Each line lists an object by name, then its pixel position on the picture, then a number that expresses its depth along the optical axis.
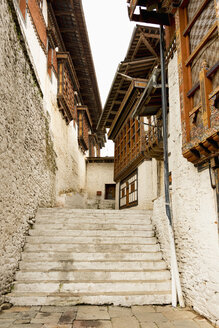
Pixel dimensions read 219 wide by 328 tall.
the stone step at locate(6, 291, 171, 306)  4.33
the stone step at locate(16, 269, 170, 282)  4.92
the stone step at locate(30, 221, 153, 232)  6.57
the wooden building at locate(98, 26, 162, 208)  9.09
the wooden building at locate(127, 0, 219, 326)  3.77
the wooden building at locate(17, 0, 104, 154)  9.82
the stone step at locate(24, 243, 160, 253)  5.71
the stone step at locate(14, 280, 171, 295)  4.65
